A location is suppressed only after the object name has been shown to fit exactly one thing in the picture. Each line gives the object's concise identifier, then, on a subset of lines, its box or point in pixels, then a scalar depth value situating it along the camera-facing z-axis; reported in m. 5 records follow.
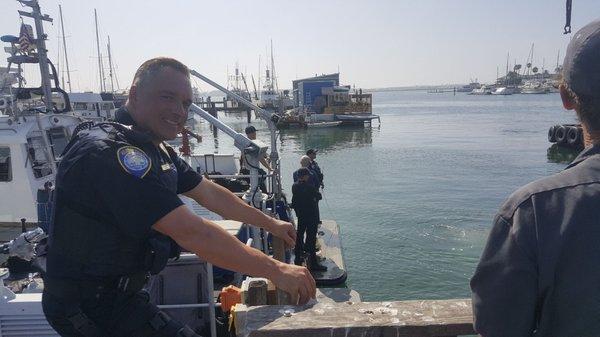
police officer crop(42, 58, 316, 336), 1.85
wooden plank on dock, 1.68
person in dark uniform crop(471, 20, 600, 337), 1.12
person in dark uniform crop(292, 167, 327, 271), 8.55
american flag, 8.51
